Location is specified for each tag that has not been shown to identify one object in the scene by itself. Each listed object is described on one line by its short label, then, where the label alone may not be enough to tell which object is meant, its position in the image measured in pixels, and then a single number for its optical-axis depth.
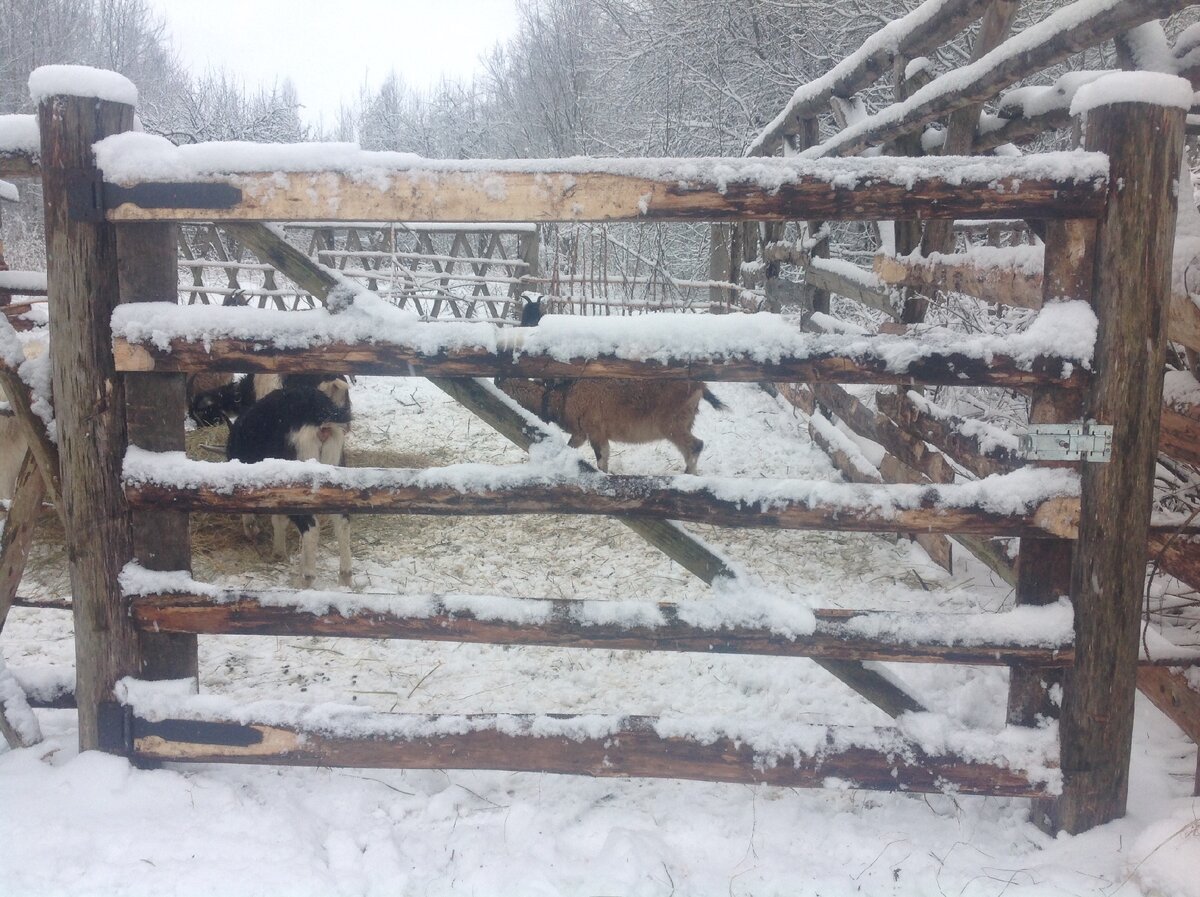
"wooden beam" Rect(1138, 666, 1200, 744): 2.62
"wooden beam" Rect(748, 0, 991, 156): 4.97
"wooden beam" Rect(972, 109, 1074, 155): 4.27
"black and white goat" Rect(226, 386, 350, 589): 4.96
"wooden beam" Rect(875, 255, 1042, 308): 3.30
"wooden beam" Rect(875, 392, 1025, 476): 3.72
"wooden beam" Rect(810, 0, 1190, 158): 3.45
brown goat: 6.80
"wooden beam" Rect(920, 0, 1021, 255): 4.72
